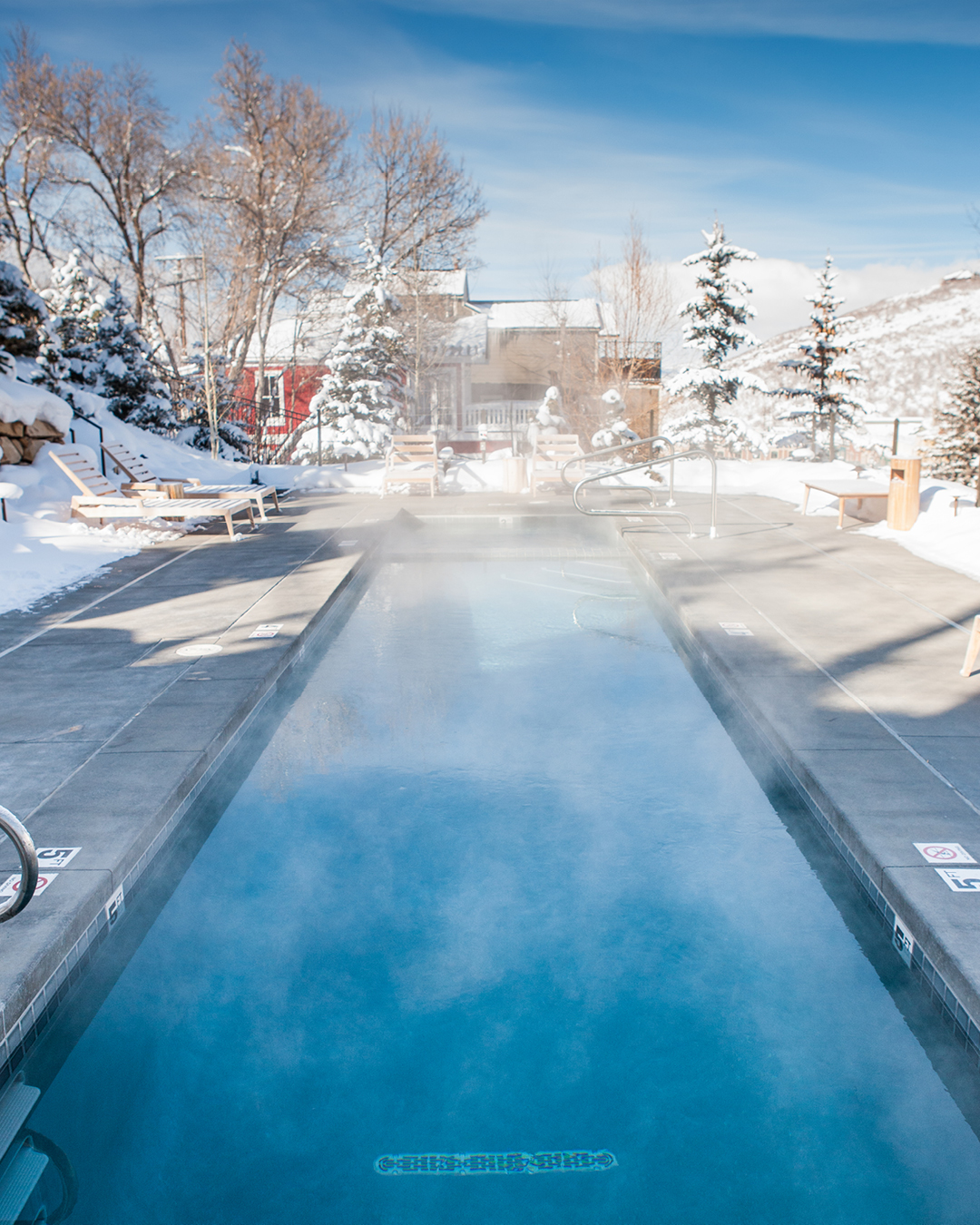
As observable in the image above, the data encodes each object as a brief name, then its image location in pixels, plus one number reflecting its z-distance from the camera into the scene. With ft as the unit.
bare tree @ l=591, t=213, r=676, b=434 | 64.49
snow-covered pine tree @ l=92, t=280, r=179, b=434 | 49.80
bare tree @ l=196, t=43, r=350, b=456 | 64.80
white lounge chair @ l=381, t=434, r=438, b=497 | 42.83
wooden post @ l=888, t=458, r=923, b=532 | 28.35
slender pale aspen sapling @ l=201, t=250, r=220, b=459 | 47.14
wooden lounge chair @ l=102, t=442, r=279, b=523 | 32.96
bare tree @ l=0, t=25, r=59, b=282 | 65.28
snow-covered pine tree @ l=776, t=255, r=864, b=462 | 82.38
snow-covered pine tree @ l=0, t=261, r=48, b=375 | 35.60
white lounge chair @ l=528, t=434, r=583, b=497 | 44.45
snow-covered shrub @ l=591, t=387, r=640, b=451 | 63.05
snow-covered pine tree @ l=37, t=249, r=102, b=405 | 40.40
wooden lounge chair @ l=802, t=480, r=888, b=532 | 29.66
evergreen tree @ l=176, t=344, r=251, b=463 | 55.98
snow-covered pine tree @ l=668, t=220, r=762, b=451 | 61.87
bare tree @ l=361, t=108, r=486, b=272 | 73.41
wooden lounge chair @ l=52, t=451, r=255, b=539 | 28.14
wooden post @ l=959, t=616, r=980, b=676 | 14.38
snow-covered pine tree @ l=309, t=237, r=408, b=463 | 71.00
